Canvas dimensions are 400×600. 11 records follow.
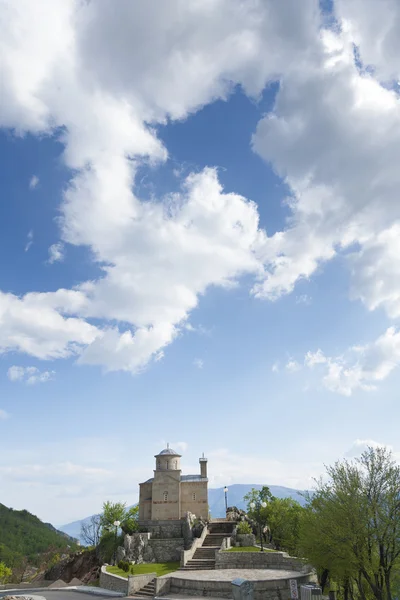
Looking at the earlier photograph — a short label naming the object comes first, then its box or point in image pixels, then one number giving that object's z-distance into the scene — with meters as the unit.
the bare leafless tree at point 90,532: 71.56
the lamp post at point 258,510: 53.22
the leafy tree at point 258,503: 56.60
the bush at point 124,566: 39.03
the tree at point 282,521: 53.09
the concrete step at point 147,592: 31.10
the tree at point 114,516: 58.06
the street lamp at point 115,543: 43.48
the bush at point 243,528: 49.44
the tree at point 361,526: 24.42
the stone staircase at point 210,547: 40.06
